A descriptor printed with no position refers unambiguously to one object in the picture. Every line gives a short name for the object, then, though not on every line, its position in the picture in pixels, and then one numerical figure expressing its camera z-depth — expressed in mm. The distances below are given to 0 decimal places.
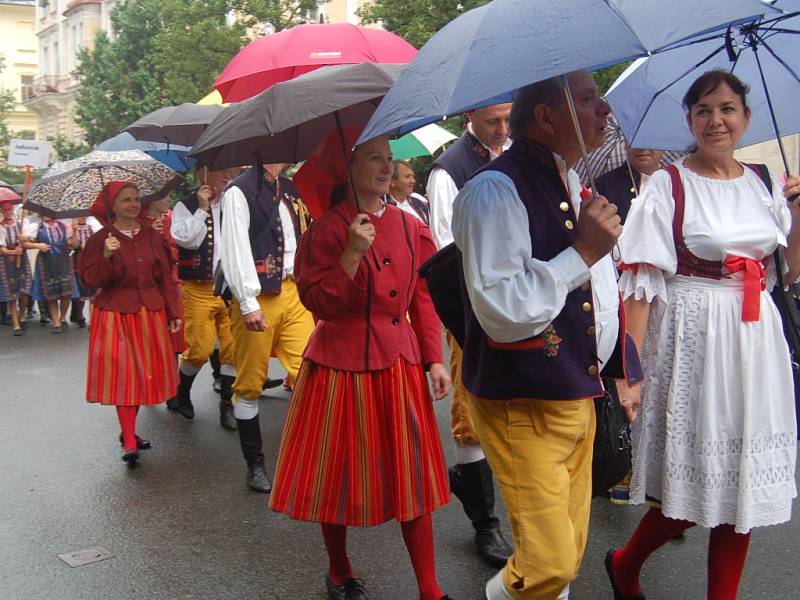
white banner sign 11352
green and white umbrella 6387
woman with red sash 3066
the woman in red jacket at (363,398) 3406
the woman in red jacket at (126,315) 5910
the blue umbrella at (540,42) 2193
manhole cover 4309
